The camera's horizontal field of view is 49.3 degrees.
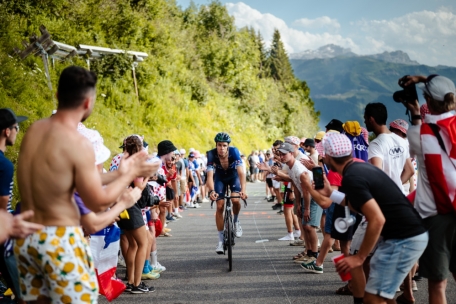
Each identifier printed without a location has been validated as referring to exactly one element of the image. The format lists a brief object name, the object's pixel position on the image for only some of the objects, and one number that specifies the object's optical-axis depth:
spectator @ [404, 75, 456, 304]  4.18
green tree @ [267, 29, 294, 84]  104.23
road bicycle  8.66
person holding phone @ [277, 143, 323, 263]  8.05
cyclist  9.15
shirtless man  3.08
